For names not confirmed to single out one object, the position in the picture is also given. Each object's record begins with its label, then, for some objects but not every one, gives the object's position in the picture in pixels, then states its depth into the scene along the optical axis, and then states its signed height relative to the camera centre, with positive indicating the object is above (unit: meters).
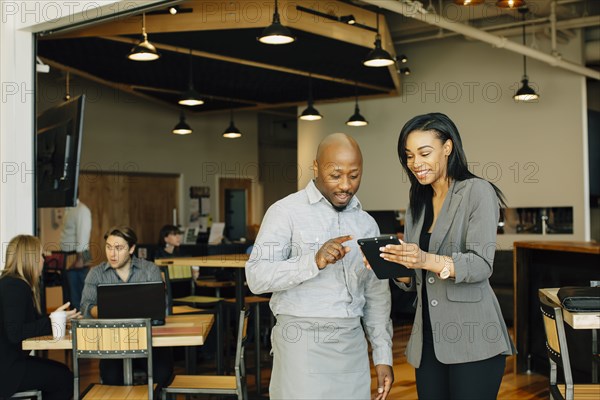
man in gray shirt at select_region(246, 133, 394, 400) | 2.23 -0.26
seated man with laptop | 3.83 -0.46
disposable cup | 3.86 -0.62
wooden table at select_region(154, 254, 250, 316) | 5.29 -0.41
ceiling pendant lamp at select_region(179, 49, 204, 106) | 7.92 +1.29
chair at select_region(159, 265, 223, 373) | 5.26 -0.84
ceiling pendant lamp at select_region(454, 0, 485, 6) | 5.46 +1.64
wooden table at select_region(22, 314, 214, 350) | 3.70 -0.67
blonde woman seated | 3.93 -0.63
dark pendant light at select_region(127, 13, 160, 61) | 5.69 +1.31
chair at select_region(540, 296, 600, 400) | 3.07 -0.69
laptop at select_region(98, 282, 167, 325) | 3.82 -0.48
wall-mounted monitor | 4.82 +0.42
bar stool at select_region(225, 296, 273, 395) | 5.46 -0.91
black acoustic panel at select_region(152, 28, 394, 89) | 7.06 +1.77
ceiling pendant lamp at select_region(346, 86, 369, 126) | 9.87 +1.26
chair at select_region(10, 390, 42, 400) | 3.99 -1.05
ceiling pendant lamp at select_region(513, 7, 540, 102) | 8.27 +1.36
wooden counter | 5.55 -0.62
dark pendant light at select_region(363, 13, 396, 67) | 6.48 +1.41
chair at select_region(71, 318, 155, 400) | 3.58 -0.66
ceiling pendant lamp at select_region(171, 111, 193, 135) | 10.80 +1.29
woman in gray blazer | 2.24 -0.24
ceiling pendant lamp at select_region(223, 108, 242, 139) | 11.41 +1.28
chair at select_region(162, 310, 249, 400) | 3.88 -0.99
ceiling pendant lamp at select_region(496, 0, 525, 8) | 5.95 +1.75
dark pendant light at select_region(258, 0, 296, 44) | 5.21 +1.32
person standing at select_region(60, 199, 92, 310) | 8.82 -0.37
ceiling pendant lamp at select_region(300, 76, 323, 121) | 9.55 +1.32
